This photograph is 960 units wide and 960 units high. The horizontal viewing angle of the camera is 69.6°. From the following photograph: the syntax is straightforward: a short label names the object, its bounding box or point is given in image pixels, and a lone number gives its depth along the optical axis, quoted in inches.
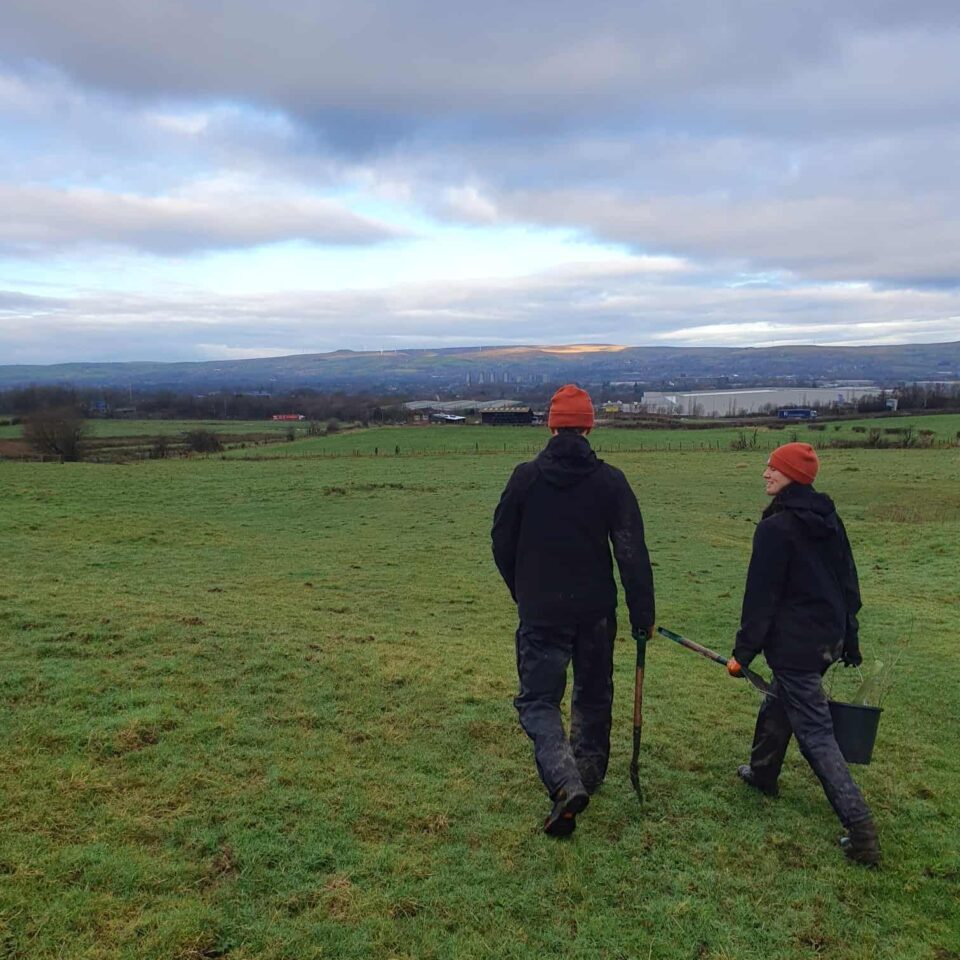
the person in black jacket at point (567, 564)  196.7
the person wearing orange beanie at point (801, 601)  195.3
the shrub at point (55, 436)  1940.2
